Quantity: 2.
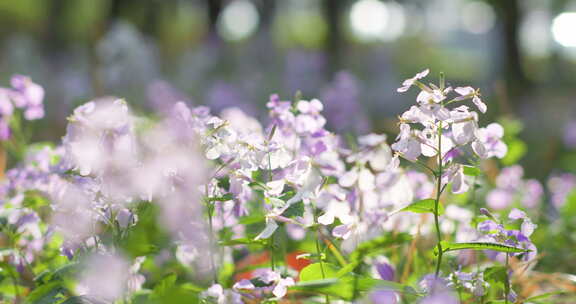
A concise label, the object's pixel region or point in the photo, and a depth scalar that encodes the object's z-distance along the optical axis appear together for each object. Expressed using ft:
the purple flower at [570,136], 14.24
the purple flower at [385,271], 4.16
